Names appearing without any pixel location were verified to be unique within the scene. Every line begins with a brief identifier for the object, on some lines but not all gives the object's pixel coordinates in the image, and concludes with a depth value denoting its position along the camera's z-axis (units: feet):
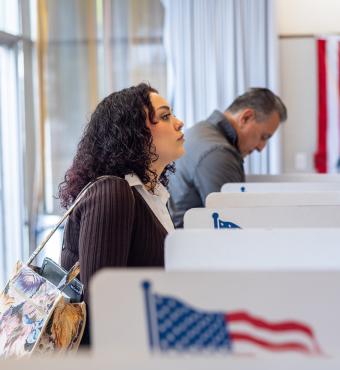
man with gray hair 13.48
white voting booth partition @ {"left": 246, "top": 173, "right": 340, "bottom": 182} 14.82
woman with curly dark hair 8.02
